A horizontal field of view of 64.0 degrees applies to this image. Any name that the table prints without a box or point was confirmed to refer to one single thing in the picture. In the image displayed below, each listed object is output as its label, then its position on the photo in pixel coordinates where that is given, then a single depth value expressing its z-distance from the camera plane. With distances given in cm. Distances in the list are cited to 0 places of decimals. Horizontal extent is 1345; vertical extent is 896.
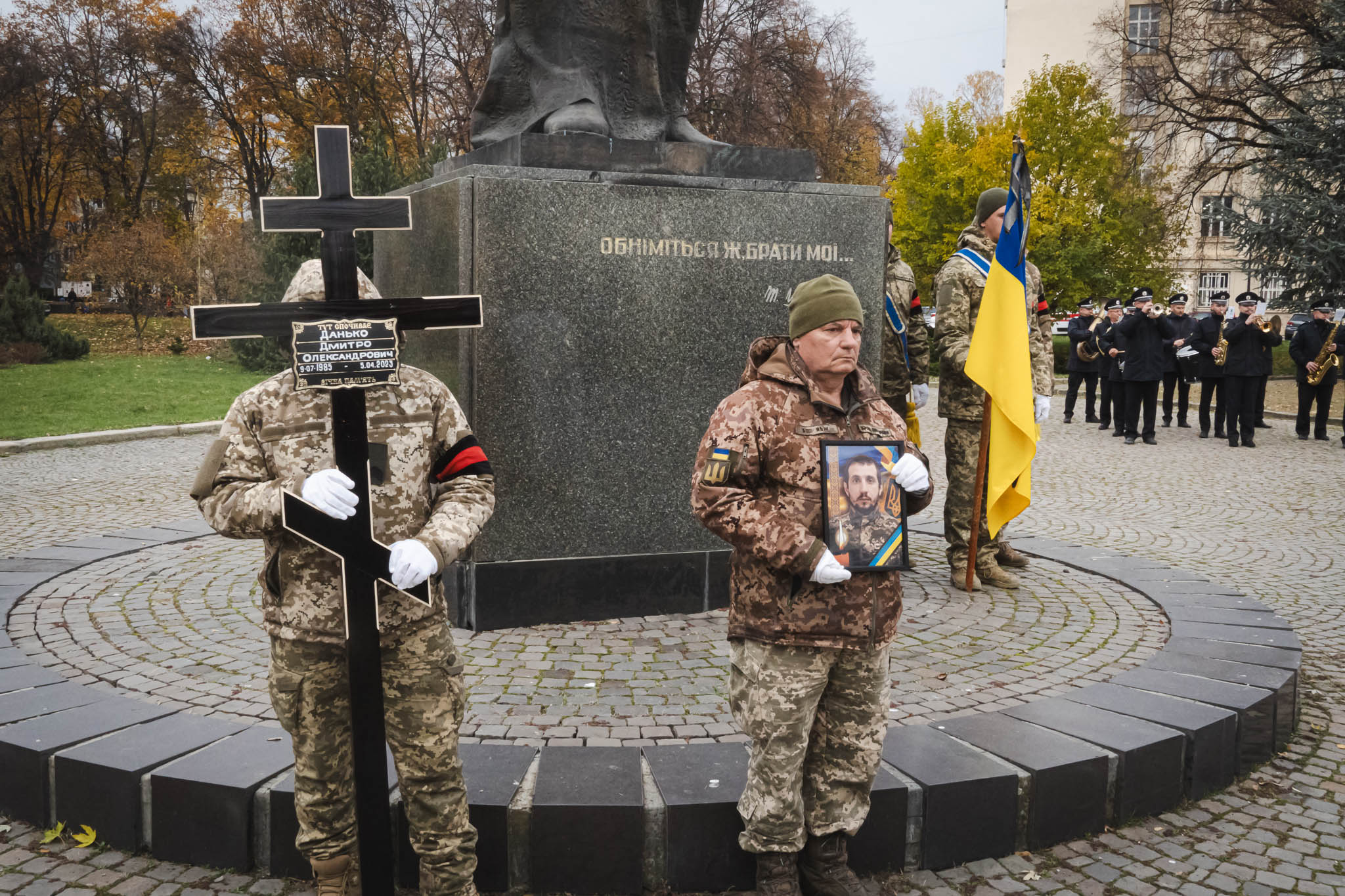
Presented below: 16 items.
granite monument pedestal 514
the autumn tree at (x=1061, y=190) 3372
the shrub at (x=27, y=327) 2578
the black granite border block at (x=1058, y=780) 355
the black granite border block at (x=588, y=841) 319
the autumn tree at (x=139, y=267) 3222
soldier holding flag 634
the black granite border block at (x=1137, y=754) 373
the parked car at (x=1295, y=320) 2253
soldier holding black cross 264
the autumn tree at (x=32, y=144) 3725
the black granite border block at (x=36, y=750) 355
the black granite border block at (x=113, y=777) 341
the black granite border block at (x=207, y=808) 330
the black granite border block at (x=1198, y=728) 392
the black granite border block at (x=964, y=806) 342
